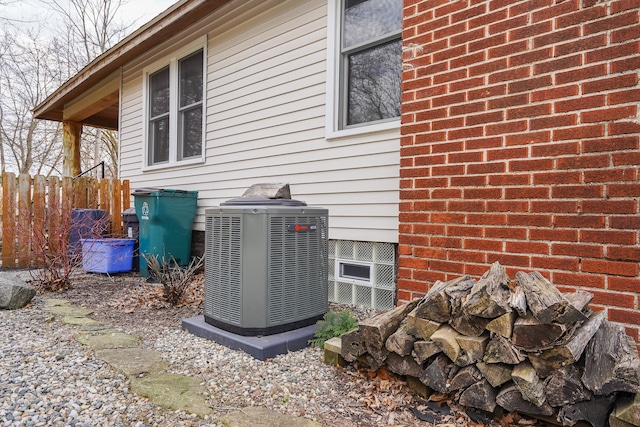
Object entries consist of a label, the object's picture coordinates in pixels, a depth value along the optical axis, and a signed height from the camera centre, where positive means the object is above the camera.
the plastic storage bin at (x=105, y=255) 5.59 -0.63
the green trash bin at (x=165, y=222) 5.20 -0.16
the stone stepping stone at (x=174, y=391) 1.93 -0.90
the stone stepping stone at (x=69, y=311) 3.58 -0.90
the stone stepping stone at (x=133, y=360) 2.35 -0.90
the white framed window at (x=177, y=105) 6.02 +1.60
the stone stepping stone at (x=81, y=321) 3.27 -0.90
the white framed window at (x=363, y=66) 3.64 +1.34
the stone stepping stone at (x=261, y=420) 1.79 -0.91
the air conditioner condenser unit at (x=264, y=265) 2.72 -0.37
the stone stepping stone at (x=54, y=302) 3.88 -0.89
